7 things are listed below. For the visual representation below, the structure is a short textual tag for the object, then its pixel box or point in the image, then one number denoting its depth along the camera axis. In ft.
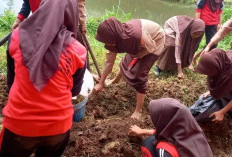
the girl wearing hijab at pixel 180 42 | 14.35
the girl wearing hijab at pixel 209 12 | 16.94
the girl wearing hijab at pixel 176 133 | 6.78
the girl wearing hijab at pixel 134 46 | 9.50
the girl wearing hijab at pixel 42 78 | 5.26
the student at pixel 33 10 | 10.69
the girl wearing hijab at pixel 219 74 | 9.71
